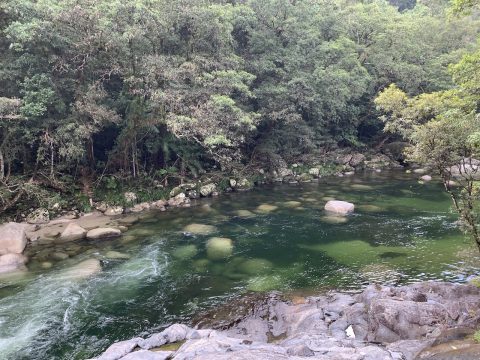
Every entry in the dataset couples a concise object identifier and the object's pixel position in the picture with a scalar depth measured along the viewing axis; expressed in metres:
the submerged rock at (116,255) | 14.78
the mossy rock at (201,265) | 13.70
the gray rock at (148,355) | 7.56
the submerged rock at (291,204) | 21.59
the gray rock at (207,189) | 24.25
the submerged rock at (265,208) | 20.84
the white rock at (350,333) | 8.84
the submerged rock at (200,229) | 17.59
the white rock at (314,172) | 29.97
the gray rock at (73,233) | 17.04
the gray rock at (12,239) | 15.20
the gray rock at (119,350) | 7.98
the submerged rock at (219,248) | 14.83
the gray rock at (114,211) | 20.62
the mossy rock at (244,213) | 20.15
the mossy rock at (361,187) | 25.38
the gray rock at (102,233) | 17.15
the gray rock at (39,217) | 18.88
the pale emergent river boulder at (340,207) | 19.84
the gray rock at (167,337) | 8.59
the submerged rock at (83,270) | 13.10
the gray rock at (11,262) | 13.95
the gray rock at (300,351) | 7.44
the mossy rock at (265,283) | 12.02
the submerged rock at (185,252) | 14.85
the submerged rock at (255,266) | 13.36
